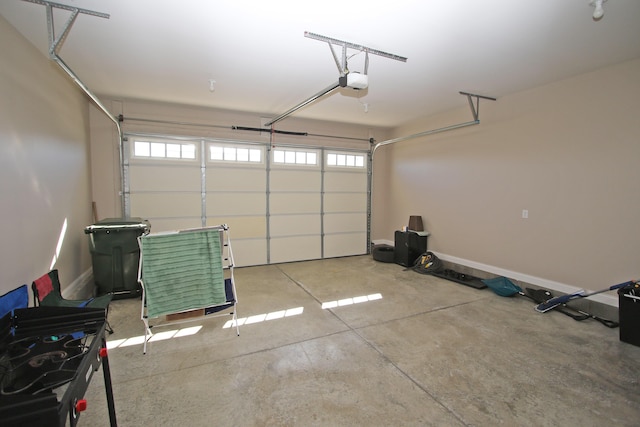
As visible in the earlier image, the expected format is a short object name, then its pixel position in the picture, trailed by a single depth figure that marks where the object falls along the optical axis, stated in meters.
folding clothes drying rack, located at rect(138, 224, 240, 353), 2.86
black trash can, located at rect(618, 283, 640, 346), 2.87
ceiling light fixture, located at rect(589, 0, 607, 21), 2.08
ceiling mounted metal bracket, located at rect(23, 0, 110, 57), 2.25
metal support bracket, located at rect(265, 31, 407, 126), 2.58
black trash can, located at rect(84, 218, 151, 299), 3.82
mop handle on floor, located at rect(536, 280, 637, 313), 3.64
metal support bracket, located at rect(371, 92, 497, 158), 4.47
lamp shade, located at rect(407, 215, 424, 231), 6.04
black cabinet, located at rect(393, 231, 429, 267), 5.84
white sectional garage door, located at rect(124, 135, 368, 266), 5.17
